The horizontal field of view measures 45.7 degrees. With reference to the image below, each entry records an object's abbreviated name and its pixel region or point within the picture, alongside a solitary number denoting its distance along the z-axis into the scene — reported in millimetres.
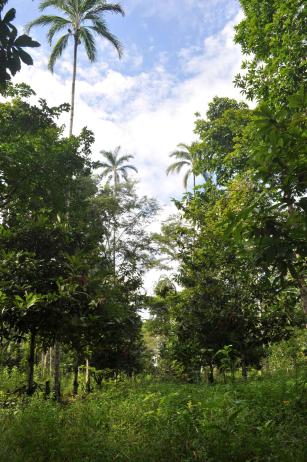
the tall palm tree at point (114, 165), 31984
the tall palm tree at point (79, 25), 19859
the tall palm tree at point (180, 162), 34969
